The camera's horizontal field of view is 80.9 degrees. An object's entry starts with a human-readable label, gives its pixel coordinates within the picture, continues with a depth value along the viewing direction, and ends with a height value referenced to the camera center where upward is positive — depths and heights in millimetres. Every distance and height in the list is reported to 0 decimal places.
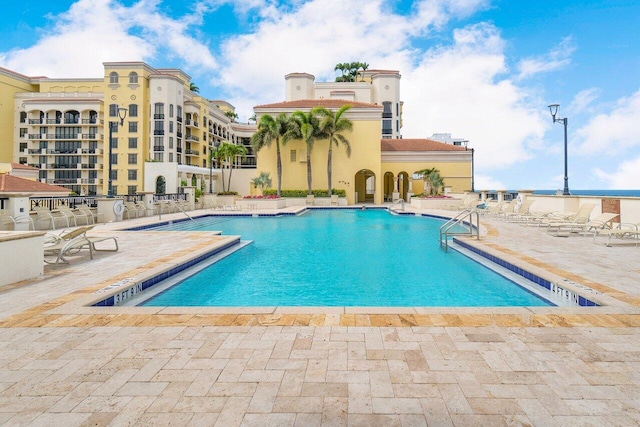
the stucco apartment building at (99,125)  44406 +9196
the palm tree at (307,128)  30781 +6029
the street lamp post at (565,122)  14961 +3183
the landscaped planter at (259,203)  25516 -185
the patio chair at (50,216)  12612 -578
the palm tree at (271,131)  31469 +5881
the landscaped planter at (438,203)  24609 -135
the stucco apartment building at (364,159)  33281 +3832
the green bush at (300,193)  32406 +668
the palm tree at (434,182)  29891 +1512
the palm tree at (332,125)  31156 +6324
